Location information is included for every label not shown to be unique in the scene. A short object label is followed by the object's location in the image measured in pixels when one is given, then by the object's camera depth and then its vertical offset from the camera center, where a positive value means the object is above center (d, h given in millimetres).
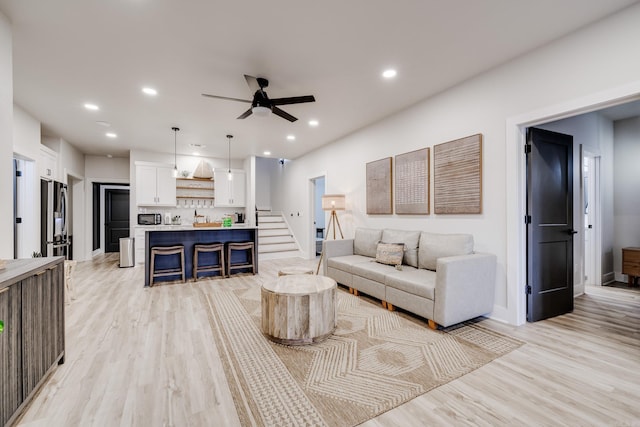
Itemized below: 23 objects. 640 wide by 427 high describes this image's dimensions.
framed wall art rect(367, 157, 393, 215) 4613 +449
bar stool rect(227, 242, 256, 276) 5184 -794
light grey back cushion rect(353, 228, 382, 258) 4480 -461
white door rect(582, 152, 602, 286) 4438 -103
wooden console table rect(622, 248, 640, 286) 4258 -798
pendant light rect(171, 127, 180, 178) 5316 +1643
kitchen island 4742 -457
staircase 7414 -722
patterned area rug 1706 -1197
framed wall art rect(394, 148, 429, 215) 3953 +464
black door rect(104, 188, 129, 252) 9023 -49
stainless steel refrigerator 4898 -70
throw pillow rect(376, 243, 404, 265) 3779 -559
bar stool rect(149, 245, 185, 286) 4609 -742
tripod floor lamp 5363 +227
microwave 6859 -114
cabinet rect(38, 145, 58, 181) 4930 +972
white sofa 2727 -736
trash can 6215 -844
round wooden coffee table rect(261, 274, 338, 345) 2488 -914
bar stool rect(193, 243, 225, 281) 4898 -800
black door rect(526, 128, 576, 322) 2984 -125
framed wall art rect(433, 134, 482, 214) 3273 +471
